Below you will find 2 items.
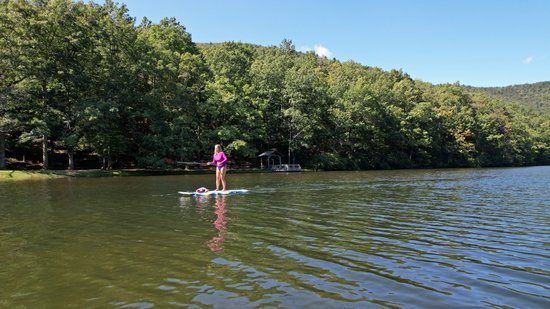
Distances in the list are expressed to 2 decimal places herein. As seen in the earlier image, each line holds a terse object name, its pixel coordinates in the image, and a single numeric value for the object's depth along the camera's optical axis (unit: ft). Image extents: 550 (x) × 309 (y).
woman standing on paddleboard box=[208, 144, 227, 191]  71.61
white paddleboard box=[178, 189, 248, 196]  70.40
